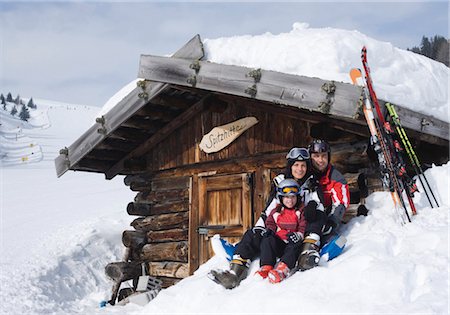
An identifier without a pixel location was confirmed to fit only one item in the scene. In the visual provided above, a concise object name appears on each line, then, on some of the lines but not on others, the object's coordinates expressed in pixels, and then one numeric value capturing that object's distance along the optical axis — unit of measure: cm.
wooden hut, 649
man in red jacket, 577
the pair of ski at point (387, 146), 564
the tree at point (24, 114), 10088
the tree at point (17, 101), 12840
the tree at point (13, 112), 10525
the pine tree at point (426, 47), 4178
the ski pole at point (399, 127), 578
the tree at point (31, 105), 13685
